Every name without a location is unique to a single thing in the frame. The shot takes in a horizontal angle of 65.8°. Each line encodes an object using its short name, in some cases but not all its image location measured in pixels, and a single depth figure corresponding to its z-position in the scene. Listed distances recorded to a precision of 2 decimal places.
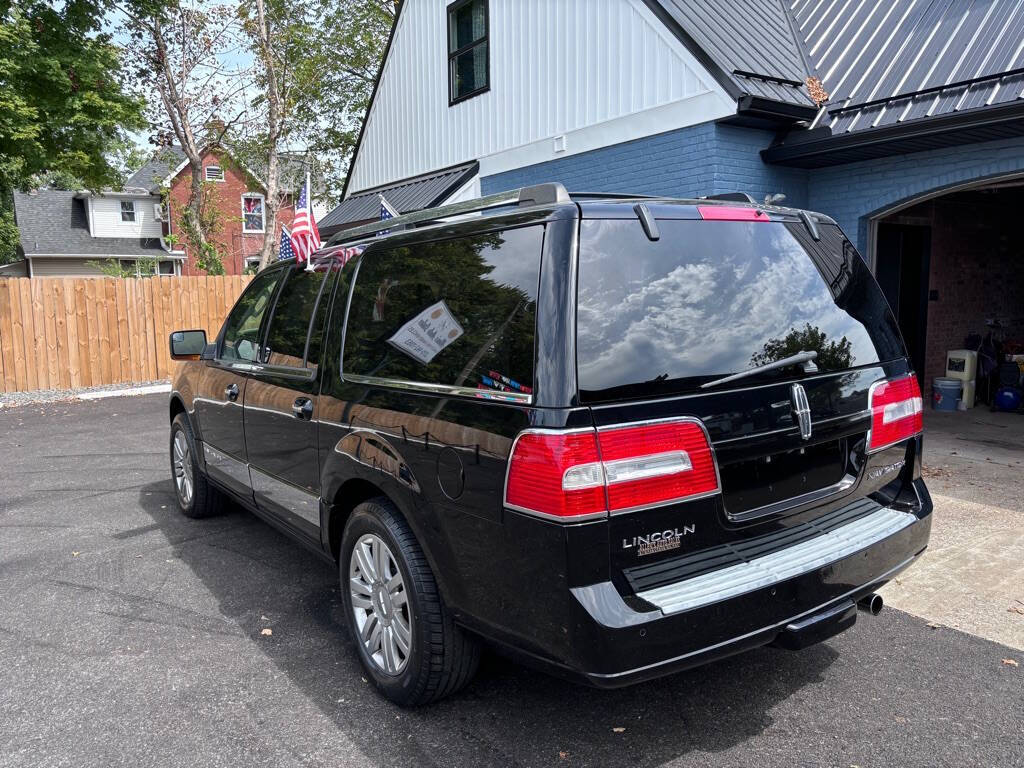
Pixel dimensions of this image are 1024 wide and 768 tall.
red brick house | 34.94
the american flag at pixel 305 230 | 7.26
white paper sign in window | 2.93
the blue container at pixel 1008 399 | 10.14
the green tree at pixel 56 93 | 12.51
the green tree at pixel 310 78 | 21.61
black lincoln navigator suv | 2.42
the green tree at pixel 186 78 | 21.06
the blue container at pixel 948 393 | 10.30
